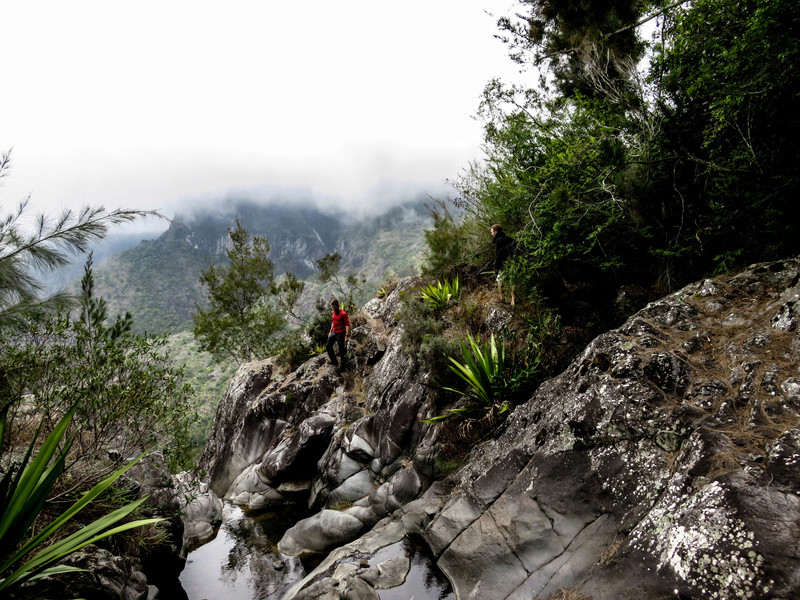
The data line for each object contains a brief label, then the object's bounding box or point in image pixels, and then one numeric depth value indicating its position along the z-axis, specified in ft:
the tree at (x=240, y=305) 65.21
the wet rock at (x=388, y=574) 14.32
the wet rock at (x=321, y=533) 21.21
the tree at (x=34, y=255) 18.33
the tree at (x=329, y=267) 65.31
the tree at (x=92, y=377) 14.26
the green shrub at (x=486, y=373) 19.86
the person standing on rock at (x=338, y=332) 36.14
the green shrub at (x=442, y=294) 30.71
